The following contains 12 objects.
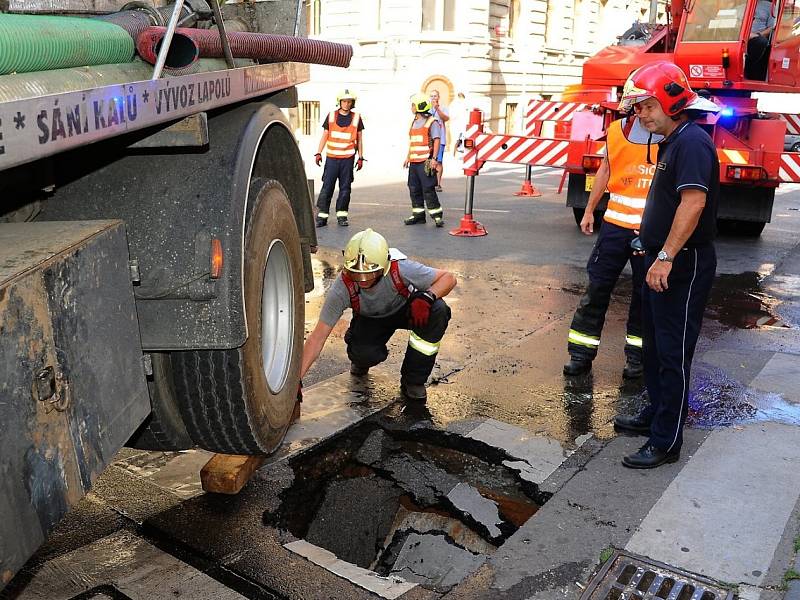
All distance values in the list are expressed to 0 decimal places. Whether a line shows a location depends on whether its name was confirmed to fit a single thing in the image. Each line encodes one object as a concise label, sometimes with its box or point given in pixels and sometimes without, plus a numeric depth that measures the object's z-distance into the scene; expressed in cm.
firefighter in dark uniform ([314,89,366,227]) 988
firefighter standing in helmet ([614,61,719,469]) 336
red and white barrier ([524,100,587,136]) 1237
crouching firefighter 403
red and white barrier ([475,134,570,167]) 915
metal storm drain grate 270
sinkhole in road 355
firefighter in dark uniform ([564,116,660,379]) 479
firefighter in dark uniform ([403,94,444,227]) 995
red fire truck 850
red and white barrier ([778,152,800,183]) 820
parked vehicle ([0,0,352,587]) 167
